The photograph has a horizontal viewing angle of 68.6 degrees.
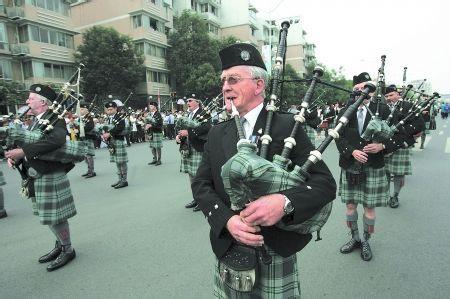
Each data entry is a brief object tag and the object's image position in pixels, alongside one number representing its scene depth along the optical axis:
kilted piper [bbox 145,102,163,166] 10.18
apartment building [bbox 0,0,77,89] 24.60
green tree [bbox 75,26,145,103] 27.25
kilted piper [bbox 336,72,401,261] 3.54
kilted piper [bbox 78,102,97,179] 8.80
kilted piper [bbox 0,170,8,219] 5.60
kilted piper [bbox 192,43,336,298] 1.55
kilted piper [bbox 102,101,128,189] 7.67
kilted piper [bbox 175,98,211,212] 5.75
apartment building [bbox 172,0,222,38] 39.91
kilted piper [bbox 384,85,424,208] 5.25
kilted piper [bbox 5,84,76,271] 3.53
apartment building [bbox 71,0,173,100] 32.03
